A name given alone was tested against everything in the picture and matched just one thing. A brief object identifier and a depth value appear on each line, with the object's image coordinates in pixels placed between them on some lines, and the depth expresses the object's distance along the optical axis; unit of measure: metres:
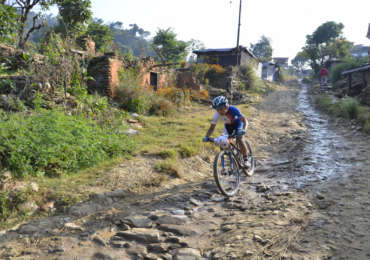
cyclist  4.76
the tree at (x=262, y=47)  68.06
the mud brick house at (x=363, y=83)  19.41
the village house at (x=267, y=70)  46.16
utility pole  23.76
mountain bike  4.56
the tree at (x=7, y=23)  7.41
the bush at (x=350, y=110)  12.20
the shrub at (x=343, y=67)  28.00
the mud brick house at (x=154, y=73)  12.88
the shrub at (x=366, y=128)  9.19
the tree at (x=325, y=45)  42.84
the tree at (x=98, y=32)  29.00
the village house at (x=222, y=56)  28.39
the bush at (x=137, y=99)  10.45
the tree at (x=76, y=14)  18.12
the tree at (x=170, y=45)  37.66
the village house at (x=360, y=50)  64.39
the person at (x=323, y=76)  26.36
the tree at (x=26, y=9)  11.25
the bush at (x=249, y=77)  24.88
